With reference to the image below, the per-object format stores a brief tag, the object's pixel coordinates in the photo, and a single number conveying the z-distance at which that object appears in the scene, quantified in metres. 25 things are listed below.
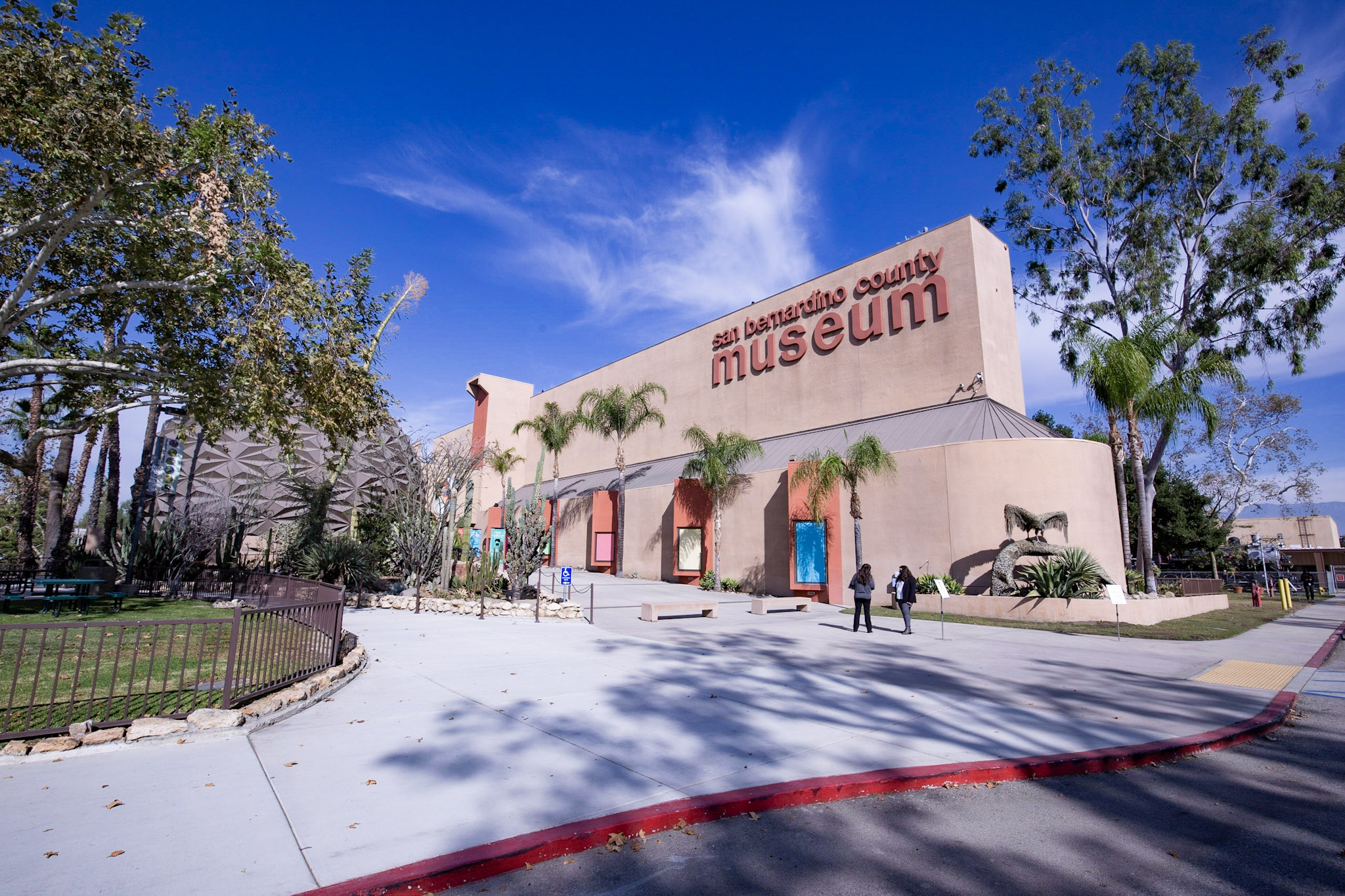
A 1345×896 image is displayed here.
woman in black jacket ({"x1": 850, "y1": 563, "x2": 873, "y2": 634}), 14.77
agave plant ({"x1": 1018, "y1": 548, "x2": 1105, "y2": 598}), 17.31
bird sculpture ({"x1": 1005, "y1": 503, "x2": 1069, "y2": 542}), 18.48
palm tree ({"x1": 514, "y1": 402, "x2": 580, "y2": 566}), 34.03
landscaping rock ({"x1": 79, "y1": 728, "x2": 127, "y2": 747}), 5.40
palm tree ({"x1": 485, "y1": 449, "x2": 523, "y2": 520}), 32.62
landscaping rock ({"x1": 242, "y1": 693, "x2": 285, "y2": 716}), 6.29
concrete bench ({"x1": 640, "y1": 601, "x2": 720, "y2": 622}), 15.84
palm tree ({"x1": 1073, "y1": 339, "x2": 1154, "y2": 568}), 18.19
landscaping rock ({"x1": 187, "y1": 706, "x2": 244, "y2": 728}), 5.85
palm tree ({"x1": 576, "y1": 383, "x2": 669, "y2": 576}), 30.75
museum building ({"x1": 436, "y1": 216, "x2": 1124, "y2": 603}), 19.75
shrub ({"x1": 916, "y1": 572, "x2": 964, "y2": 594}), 19.33
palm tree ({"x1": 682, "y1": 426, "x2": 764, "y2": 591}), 26.23
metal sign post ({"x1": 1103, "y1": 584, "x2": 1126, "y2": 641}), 13.11
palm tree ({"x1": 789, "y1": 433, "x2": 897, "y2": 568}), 20.67
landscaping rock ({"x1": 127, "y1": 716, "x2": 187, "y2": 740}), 5.59
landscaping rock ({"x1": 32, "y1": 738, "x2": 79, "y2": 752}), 5.21
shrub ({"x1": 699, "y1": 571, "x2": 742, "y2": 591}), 26.09
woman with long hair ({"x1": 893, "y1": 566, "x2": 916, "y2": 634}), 14.37
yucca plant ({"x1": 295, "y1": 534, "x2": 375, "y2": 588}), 18.36
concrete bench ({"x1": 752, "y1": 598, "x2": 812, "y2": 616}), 19.56
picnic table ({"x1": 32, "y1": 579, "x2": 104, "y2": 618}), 12.75
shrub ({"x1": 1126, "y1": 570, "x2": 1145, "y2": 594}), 20.14
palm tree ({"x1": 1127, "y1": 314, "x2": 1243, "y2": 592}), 18.56
